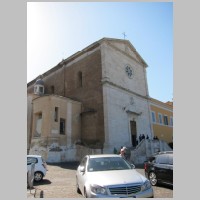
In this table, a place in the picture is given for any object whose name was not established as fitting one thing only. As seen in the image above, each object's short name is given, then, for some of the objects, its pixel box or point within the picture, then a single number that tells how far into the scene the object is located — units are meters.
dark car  9.05
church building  22.86
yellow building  34.56
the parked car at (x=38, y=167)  11.48
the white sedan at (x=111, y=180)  5.61
